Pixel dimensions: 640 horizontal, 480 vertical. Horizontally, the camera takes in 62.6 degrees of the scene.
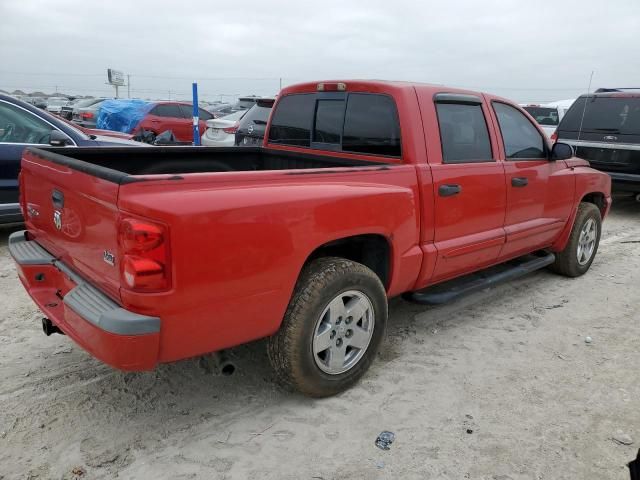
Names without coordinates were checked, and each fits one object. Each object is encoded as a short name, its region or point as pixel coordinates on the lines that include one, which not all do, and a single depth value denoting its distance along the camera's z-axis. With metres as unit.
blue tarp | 14.30
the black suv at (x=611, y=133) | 8.02
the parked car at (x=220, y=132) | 11.42
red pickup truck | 2.23
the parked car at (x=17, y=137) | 5.51
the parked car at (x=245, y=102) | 15.38
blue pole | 10.95
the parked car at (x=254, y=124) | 9.49
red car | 14.30
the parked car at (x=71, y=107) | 17.68
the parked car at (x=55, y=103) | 19.81
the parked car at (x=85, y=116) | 16.64
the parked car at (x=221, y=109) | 24.14
